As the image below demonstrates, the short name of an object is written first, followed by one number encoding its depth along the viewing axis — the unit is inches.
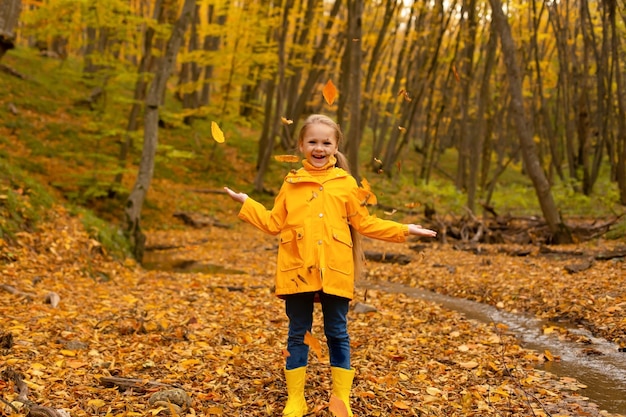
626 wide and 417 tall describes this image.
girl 123.0
